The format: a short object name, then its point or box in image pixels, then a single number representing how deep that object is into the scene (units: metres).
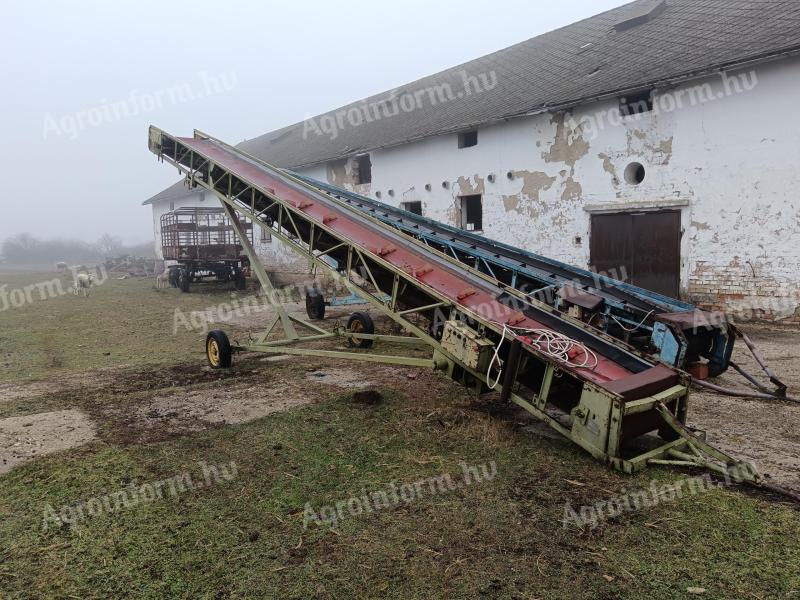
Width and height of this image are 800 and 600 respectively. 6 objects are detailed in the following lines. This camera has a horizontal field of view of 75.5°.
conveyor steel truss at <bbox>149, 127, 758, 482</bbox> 3.95
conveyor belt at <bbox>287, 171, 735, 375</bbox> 5.48
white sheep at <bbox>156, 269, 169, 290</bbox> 20.98
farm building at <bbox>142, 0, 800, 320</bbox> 9.77
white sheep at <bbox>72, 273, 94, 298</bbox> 18.20
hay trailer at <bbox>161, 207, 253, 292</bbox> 18.61
